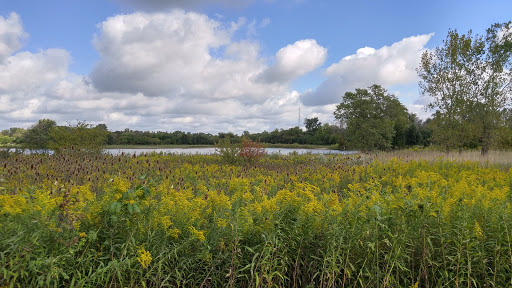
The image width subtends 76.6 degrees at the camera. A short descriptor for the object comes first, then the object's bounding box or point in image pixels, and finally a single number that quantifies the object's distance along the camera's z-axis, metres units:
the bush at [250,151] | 12.16
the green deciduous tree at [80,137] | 11.85
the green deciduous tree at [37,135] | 20.20
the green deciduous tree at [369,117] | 30.21
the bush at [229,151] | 12.09
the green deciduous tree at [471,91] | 18.17
